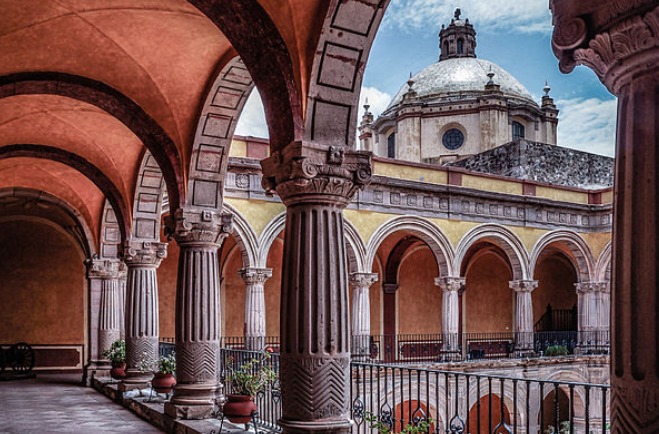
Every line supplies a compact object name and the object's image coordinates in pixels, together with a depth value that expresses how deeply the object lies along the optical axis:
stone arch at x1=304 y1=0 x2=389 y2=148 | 5.07
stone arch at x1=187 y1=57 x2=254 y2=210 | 7.91
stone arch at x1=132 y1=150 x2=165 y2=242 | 11.34
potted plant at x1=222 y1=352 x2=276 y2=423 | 6.55
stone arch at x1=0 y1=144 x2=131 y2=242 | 11.52
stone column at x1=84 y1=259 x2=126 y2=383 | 14.16
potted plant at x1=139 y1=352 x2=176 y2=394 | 9.22
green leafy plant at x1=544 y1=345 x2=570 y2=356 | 21.16
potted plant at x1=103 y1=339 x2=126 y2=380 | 11.84
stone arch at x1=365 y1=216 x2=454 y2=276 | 18.17
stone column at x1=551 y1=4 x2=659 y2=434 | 2.09
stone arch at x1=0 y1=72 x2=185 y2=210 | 8.35
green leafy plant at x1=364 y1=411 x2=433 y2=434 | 4.73
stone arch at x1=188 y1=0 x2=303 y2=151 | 5.35
